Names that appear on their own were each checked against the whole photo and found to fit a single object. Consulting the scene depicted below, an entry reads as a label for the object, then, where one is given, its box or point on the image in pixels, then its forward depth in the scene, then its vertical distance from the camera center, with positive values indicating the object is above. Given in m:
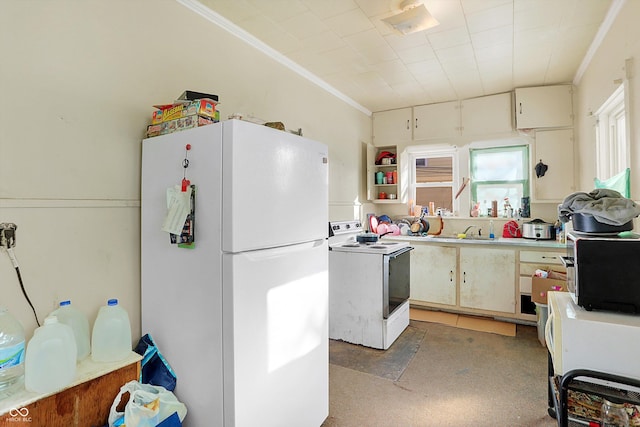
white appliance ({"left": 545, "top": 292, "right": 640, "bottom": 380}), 1.25 -0.51
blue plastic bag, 1.54 -0.74
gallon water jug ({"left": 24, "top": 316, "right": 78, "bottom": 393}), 1.19 -0.54
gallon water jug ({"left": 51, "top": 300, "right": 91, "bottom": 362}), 1.42 -0.48
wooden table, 1.12 -0.69
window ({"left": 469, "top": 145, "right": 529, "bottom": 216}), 4.05 +0.54
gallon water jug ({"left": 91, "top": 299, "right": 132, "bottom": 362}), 1.46 -0.54
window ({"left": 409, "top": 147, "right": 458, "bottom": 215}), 4.46 +0.59
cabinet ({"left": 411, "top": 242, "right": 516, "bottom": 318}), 3.58 -0.73
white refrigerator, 1.35 -0.28
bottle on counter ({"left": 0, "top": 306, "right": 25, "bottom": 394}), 1.15 -0.48
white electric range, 2.92 -0.72
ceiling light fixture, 2.13 +1.39
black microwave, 1.35 -0.25
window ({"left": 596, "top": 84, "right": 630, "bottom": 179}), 2.46 +0.65
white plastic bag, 1.26 -0.78
